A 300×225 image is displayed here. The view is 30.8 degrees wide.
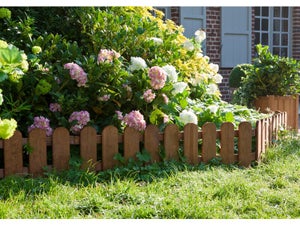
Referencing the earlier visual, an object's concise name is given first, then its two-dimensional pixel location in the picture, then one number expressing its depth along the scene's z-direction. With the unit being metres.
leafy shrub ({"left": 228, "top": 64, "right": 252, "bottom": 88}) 10.27
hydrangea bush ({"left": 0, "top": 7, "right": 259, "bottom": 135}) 4.15
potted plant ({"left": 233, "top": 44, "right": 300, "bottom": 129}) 7.09
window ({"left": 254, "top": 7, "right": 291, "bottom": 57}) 12.71
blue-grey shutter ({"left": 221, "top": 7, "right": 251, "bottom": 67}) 11.56
